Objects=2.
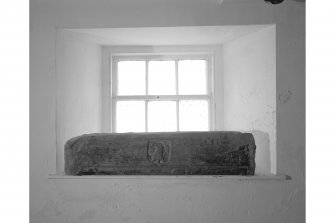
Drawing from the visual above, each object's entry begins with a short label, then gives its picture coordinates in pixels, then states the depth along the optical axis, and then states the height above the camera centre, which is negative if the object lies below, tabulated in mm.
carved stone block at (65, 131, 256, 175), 2592 -319
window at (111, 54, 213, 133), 3602 +167
